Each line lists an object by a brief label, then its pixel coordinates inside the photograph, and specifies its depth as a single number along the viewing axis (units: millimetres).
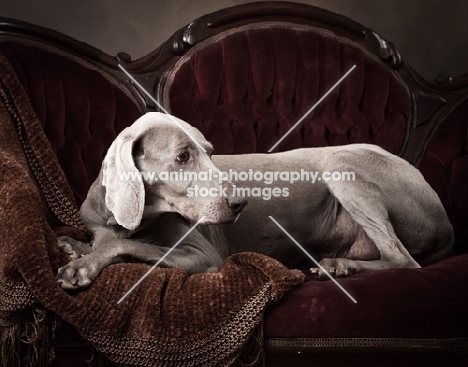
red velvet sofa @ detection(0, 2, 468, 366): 2957
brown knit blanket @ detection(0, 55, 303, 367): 1868
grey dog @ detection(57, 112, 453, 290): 2129
